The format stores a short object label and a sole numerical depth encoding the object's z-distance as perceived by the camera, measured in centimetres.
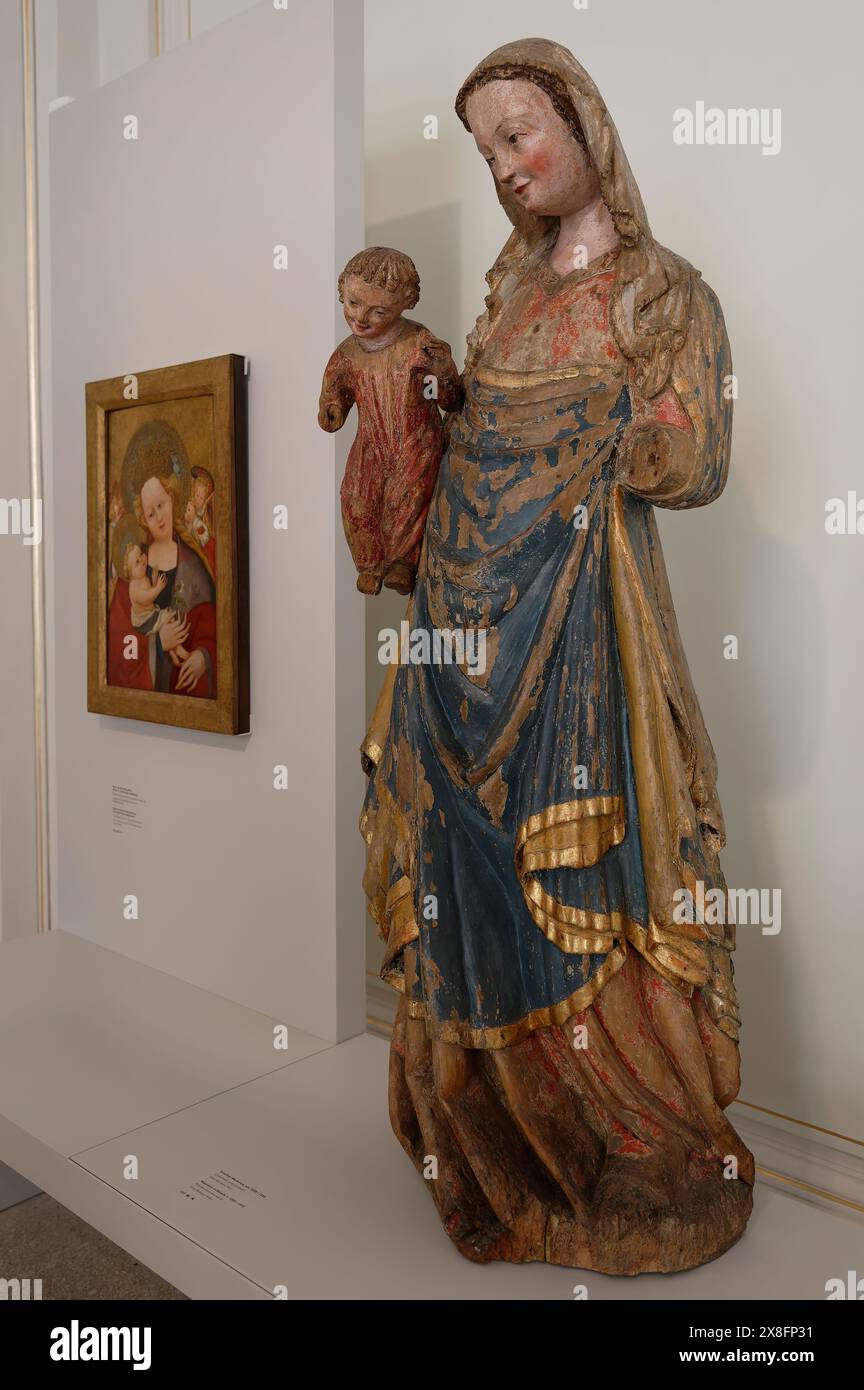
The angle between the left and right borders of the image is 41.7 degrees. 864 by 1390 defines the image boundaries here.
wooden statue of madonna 175
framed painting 312
